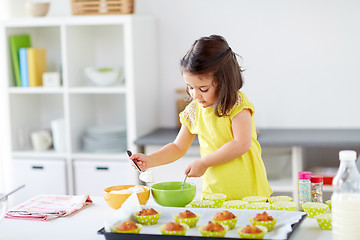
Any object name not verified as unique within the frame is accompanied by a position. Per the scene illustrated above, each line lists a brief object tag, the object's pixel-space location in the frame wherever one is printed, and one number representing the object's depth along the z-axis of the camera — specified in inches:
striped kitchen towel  89.1
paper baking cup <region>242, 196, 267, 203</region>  88.1
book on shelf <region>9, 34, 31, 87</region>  150.2
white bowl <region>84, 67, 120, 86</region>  147.6
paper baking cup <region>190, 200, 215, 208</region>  87.2
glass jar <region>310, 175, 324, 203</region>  88.3
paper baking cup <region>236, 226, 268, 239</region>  75.4
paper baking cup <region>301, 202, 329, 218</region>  84.5
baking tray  76.4
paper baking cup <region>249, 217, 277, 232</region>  78.3
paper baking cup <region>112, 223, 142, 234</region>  77.7
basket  142.7
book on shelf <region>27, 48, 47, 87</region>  149.4
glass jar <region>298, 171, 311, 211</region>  87.5
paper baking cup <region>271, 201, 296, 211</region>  84.6
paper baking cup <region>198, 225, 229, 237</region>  75.7
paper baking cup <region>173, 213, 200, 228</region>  79.7
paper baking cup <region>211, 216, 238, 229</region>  79.1
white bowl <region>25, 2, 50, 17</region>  148.8
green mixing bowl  88.0
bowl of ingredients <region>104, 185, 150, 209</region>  89.0
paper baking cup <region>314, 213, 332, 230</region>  80.9
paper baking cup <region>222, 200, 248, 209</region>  86.3
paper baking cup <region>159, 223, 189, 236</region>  76.6
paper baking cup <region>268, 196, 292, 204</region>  87.9
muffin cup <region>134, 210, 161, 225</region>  81.6
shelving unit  143.2
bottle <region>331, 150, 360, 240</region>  74.5
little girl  95.0
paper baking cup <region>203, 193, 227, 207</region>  88.1
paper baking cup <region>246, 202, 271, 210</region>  85.0
